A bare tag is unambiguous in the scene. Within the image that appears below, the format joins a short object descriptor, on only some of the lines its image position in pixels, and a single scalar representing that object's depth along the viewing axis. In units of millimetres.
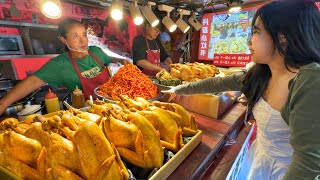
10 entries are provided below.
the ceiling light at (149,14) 2654
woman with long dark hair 787
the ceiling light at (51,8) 1738
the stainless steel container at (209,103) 1782
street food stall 770
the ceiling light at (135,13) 2535
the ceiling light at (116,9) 2316
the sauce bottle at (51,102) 1614
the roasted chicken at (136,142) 874
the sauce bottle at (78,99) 1687
